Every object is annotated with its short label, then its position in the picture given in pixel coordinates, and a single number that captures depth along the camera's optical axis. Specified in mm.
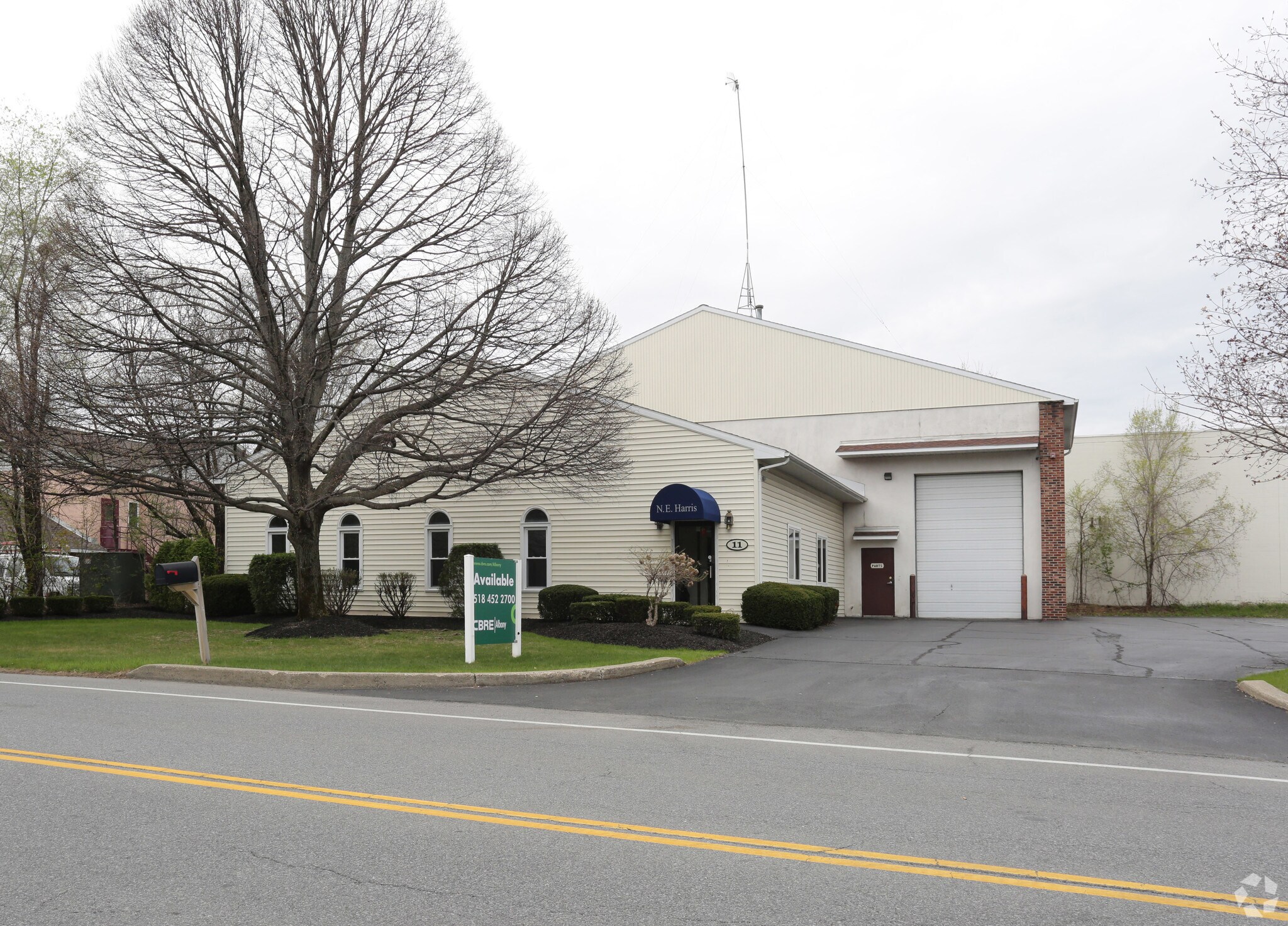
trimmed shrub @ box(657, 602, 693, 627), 20594
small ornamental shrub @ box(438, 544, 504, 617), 23953
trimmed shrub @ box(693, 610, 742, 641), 18891
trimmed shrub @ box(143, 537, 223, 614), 29797
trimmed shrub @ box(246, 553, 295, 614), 26328
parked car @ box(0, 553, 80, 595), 30031
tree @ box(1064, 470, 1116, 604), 36812
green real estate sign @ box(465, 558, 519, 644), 15484
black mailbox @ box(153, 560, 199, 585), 14742
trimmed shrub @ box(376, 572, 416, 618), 25922
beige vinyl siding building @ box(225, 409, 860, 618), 22844
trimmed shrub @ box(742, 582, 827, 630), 21922
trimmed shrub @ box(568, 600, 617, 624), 21281
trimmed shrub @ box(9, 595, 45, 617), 29000
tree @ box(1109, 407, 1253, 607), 35562
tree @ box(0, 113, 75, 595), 17906
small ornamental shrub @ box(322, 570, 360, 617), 25953
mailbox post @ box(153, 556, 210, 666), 14758
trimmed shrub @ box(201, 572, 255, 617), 27656
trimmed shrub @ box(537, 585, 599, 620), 22891
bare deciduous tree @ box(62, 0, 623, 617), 18172
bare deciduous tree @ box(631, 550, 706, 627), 19719
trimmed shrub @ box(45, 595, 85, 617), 29578
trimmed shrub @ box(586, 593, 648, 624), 21266
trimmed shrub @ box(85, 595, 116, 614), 30656
